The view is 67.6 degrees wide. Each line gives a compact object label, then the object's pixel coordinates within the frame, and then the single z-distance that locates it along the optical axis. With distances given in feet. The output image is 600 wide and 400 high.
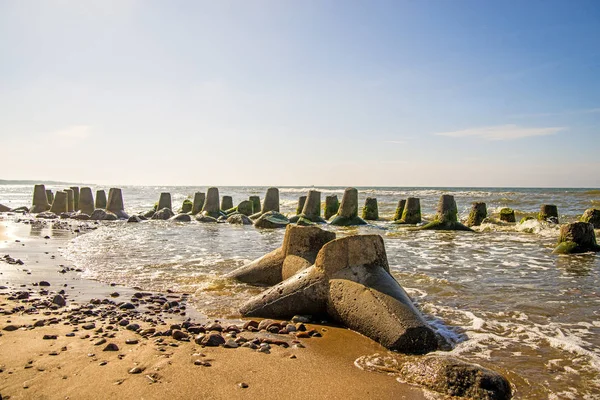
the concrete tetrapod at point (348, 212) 65.10
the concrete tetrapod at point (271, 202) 77.03
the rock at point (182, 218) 70.38
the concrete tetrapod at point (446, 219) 57.88
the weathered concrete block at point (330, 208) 75.00
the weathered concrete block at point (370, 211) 74.02
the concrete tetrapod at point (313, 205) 70.95
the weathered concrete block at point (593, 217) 52.37
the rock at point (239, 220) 66.61
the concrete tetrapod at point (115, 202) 77.41
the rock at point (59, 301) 19.17
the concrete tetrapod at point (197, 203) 82.84
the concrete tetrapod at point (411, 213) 65.72
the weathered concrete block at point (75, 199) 92.49
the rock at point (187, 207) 89.45
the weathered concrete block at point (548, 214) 59.19
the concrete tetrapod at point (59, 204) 80.94
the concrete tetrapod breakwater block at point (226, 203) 86.22
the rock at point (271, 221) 59.97
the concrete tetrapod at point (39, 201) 85.71
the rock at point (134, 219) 68.70
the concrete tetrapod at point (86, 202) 78.69
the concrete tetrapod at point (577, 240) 36.86
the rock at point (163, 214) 73.82
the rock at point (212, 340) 14.61
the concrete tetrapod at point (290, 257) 23.39
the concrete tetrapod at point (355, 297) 15.26
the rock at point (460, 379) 11.38
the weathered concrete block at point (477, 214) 64.13
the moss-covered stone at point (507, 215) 65.87
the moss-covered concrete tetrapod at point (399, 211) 71.95
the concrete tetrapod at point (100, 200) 83.50
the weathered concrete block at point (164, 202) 82.89
